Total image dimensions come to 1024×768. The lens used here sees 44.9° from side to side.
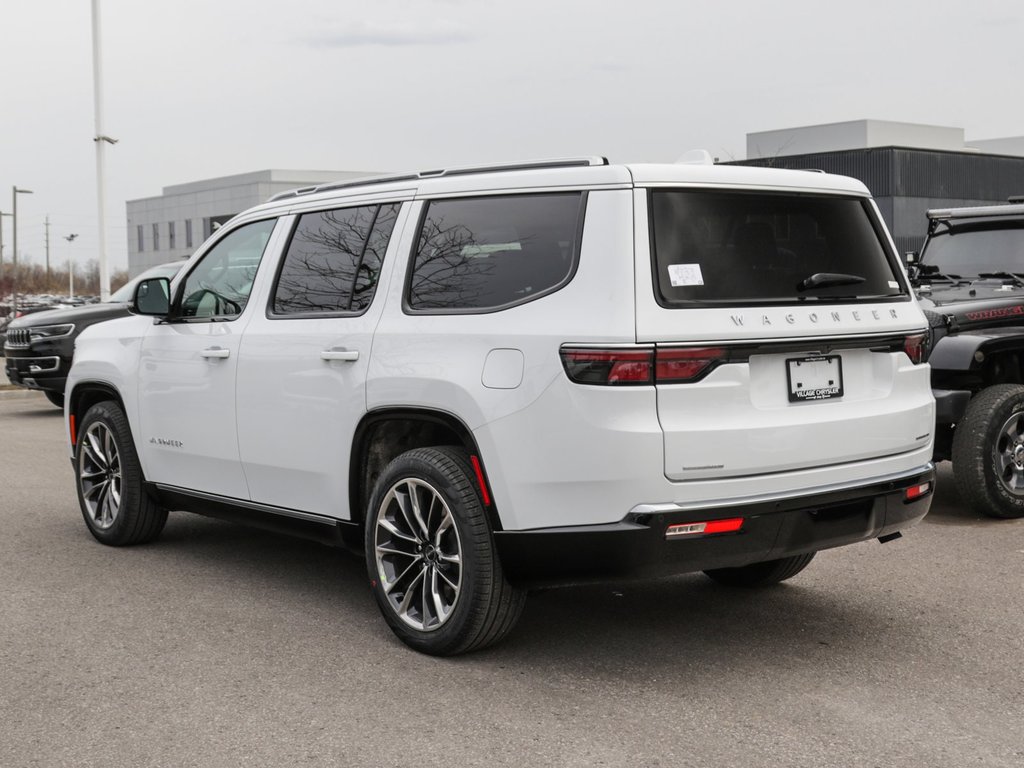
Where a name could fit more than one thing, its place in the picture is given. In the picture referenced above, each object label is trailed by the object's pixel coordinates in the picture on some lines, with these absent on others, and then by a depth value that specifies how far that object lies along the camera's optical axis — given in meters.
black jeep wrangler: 7.63
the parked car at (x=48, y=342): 14.59
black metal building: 54.09
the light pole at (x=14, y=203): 62.31
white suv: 4.37
